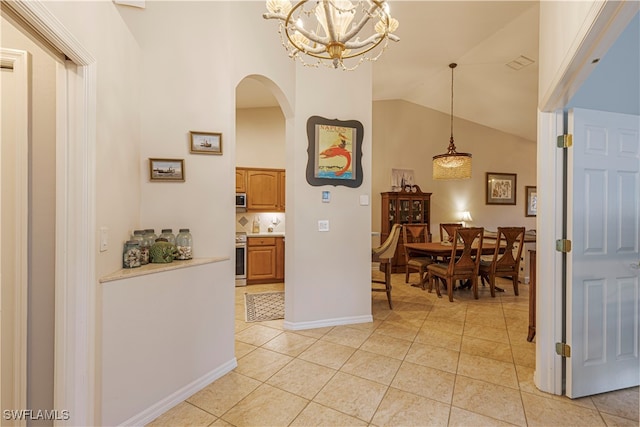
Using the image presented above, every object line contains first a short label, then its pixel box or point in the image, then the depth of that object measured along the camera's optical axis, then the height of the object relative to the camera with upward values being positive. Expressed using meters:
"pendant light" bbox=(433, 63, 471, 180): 4.82 +0.79
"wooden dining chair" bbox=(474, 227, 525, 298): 4.26 -0.75
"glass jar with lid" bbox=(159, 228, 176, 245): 2.01 -0.17
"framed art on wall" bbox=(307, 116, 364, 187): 3.03 +0.63
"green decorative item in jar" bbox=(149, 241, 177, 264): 1.91 -0.27
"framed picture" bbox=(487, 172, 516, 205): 7.09 +0.59
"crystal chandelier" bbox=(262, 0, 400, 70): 1.64 +1.13
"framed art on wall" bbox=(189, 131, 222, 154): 2.17 +0.51
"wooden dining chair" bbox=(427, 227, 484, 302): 3.99 -0.72
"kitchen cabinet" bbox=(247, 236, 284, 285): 5.03 -0.84
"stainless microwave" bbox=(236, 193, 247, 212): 5.10 +0.18
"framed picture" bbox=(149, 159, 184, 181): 2.07 +0.29
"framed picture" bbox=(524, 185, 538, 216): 7.36 +0.29
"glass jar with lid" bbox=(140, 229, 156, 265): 1.86 -0.22
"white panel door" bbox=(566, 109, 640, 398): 1.88 -0.23
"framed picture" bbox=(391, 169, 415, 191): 6.46 +0.74
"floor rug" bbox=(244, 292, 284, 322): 3.47 -1.24
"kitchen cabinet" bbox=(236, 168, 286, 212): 5.25 +0.42
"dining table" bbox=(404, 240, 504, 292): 4.30 -0.56
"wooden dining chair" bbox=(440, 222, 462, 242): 5.46 -0.34
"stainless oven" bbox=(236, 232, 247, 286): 4.95 -0.83
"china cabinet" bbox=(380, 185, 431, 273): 6.02 +0.02
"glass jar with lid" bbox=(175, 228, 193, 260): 2.04 -0.23
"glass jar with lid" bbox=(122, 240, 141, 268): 1.77 -0.27
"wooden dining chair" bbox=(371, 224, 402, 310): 3.58 -0.51
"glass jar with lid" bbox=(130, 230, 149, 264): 1.85 -0.22
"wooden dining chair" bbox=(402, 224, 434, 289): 4.70 -0.70
